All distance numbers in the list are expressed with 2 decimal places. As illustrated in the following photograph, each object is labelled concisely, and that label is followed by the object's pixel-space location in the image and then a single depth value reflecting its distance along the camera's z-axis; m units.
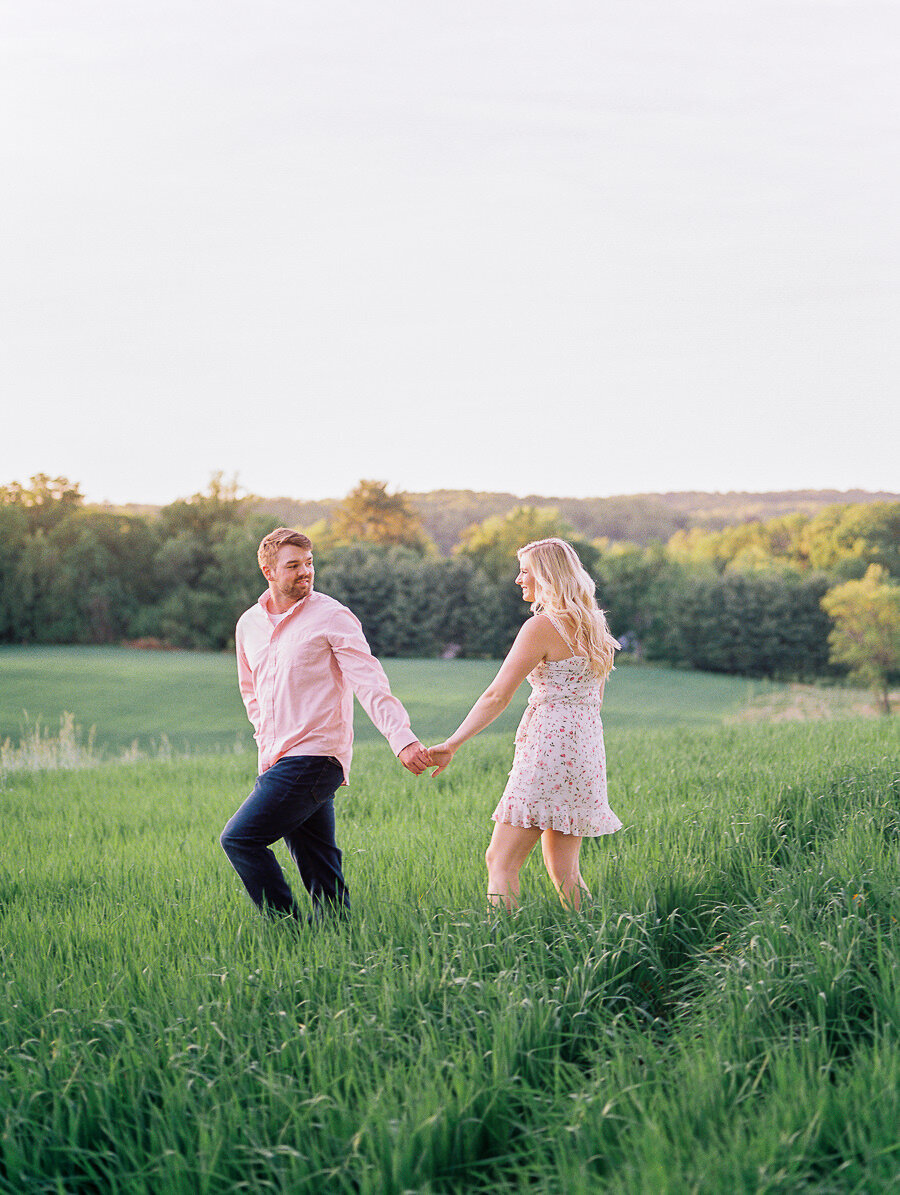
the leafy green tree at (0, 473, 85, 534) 76.31
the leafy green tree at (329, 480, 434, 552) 99.88
